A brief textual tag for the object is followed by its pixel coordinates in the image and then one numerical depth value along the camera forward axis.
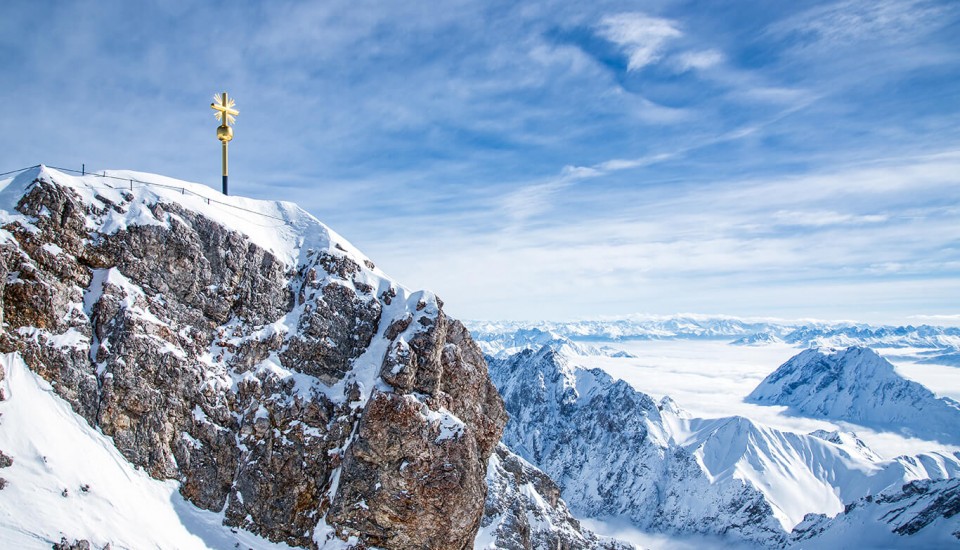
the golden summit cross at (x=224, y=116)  71.94
